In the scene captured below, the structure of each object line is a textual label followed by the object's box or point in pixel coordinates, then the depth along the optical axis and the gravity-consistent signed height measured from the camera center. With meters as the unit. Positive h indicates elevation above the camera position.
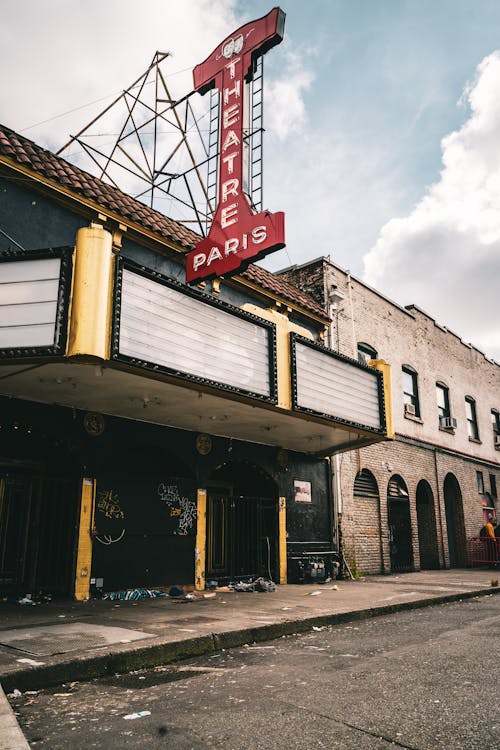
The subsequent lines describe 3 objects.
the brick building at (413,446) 16.92 +3.26
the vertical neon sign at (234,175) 10.01 +6.73
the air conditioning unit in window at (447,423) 21.56 +4.14
